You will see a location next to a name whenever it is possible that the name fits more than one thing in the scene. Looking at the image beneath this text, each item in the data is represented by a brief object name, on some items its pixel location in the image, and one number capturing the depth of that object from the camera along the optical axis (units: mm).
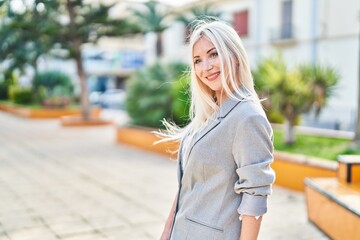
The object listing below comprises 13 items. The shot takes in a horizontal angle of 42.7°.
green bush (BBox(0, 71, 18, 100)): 29547
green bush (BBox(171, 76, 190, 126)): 9383
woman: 1649
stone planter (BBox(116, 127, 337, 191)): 5856
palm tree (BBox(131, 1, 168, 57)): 23672
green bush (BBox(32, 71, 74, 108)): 23391
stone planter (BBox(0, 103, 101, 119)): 19266
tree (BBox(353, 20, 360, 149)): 6988
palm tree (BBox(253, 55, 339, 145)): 7512
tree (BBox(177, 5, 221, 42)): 20611
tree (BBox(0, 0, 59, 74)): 14383
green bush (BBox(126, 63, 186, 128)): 10273
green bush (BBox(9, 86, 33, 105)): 24562
